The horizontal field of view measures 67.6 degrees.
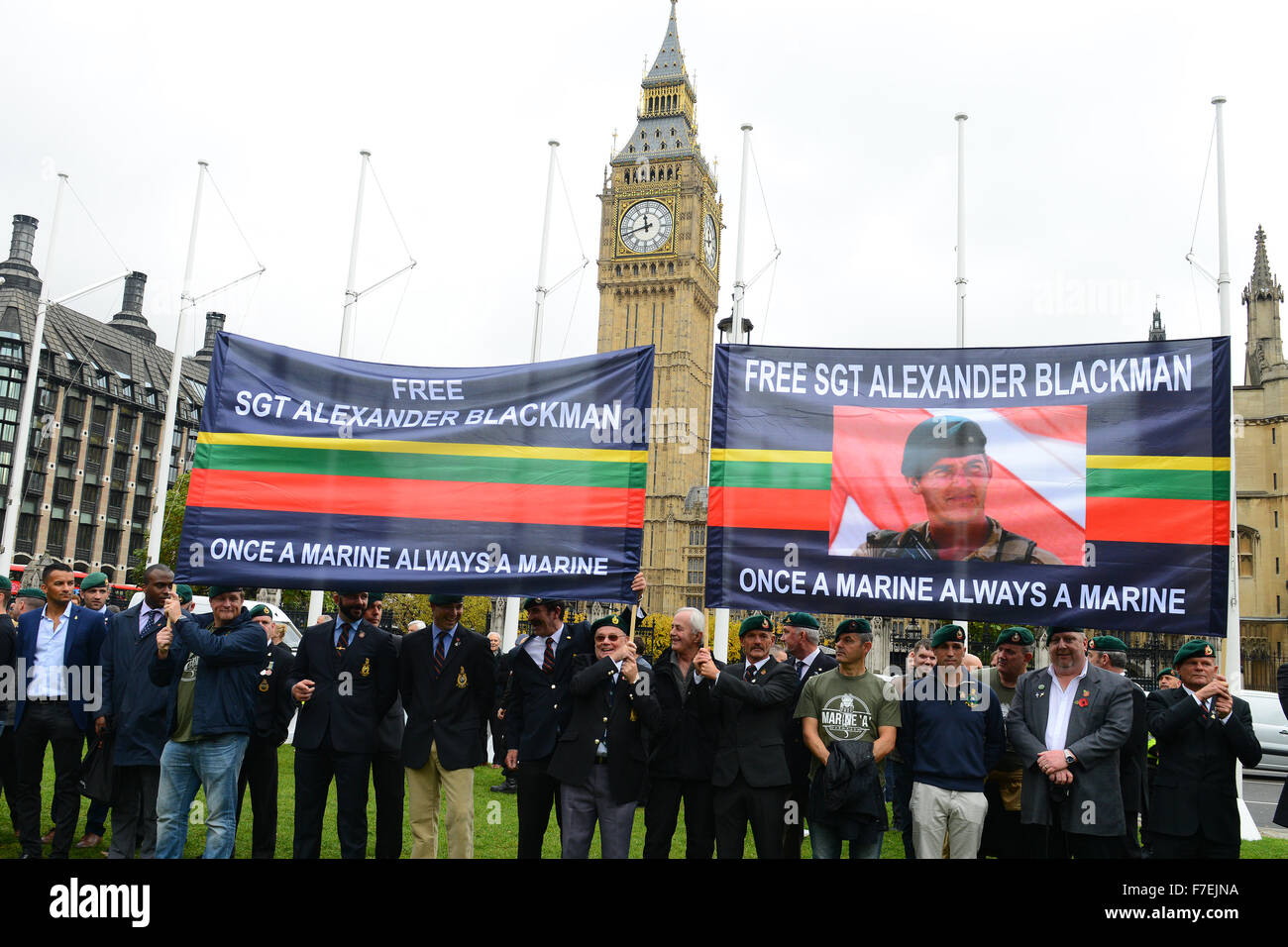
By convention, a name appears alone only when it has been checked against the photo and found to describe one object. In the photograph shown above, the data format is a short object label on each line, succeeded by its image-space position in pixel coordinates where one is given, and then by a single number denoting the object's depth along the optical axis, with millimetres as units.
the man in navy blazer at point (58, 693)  7930
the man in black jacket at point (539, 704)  7309
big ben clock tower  95312
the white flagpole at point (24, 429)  21203
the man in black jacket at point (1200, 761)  6602
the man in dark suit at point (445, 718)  7406
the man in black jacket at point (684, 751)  7125
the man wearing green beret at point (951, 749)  6738
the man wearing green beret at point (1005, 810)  7363
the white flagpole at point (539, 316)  13023
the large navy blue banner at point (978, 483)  7664
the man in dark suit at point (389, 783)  7555
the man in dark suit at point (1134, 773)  7051
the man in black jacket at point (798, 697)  7344
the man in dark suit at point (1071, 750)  6617
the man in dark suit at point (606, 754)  6949
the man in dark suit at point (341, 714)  7309
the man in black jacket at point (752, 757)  6848
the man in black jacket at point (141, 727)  7594
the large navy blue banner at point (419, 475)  7969
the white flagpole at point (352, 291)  17127
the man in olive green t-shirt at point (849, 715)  6766
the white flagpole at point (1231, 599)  10586
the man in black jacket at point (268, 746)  8148
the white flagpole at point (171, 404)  18422
